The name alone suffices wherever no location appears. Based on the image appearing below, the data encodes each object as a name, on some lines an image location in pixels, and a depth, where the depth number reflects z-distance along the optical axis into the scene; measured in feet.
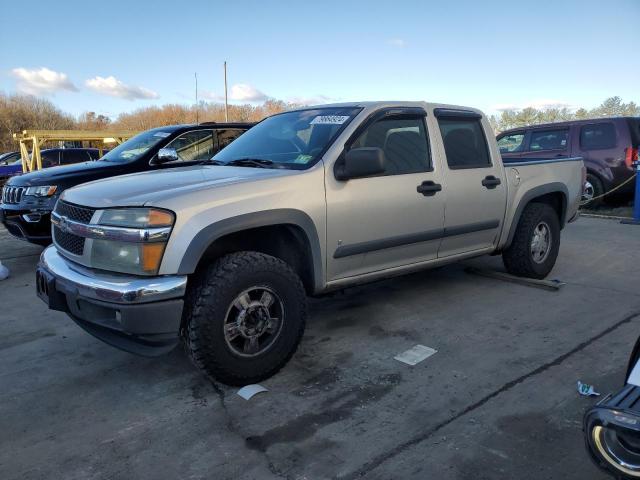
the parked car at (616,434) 4.66
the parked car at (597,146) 31.09
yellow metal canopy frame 41.36
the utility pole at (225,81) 147.54
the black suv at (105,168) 20.33
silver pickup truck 9.46
